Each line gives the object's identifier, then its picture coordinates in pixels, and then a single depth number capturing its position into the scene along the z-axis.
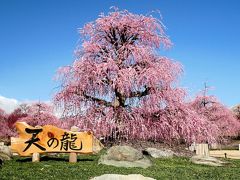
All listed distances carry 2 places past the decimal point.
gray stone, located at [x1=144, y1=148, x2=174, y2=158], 13.77
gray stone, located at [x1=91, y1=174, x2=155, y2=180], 6.05
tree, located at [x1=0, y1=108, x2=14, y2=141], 28.45
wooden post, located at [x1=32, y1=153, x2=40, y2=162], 10.95
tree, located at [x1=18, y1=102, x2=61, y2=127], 26.29
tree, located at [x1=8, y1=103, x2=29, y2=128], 31.54
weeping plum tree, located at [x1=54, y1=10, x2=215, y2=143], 14.84
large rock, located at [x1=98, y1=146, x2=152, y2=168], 10.52
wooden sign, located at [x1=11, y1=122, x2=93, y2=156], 11.00
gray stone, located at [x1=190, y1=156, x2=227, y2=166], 12.55
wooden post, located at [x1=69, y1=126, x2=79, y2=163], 11.01
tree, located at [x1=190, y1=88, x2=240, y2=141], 26.10
